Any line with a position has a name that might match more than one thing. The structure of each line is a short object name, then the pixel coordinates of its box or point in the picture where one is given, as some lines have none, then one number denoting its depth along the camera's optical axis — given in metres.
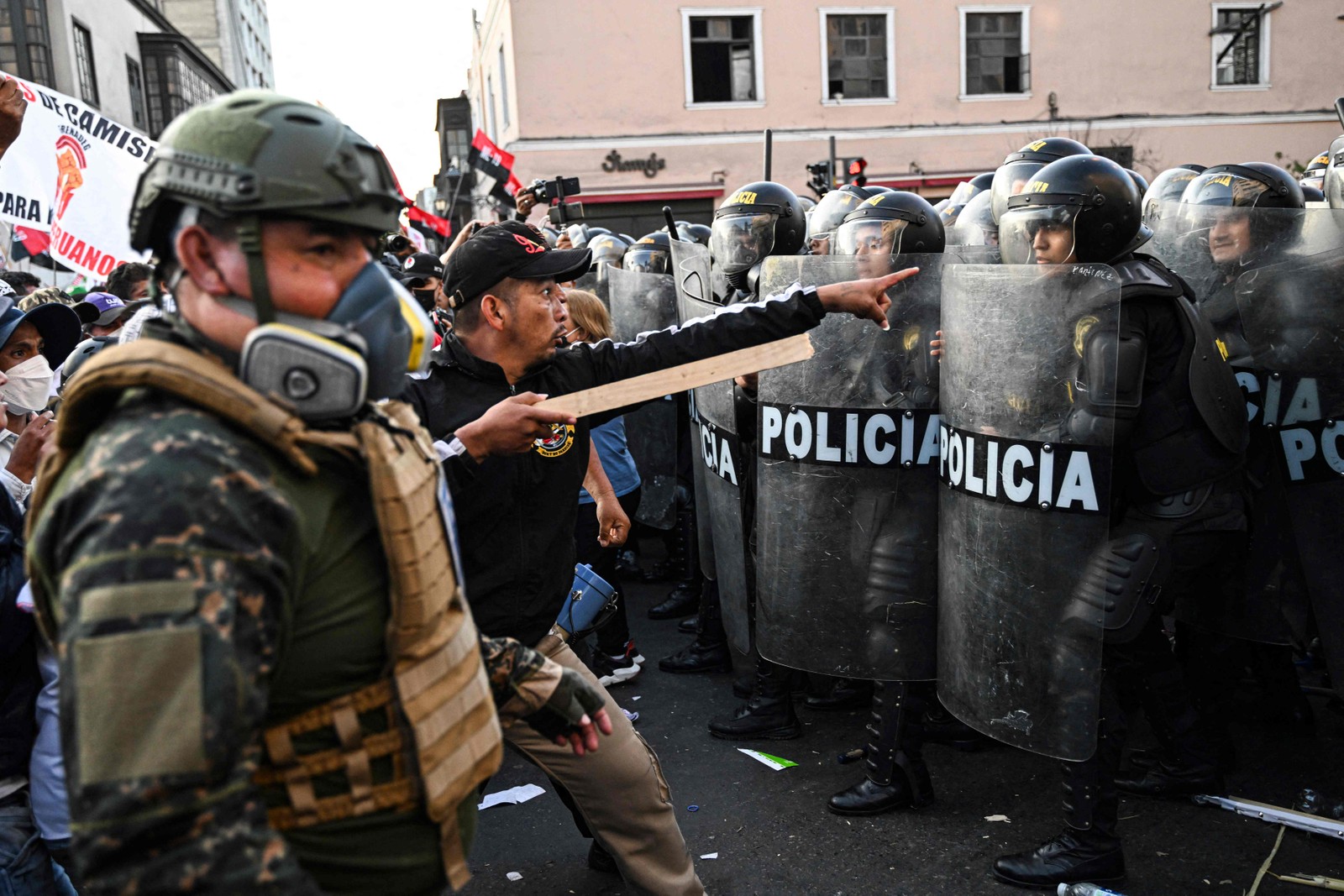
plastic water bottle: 3.02
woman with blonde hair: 5.18
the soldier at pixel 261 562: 1.09
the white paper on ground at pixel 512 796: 4.03
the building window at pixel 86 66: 20.31
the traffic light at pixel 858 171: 9.97
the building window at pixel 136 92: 24.91
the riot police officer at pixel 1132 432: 3.06
